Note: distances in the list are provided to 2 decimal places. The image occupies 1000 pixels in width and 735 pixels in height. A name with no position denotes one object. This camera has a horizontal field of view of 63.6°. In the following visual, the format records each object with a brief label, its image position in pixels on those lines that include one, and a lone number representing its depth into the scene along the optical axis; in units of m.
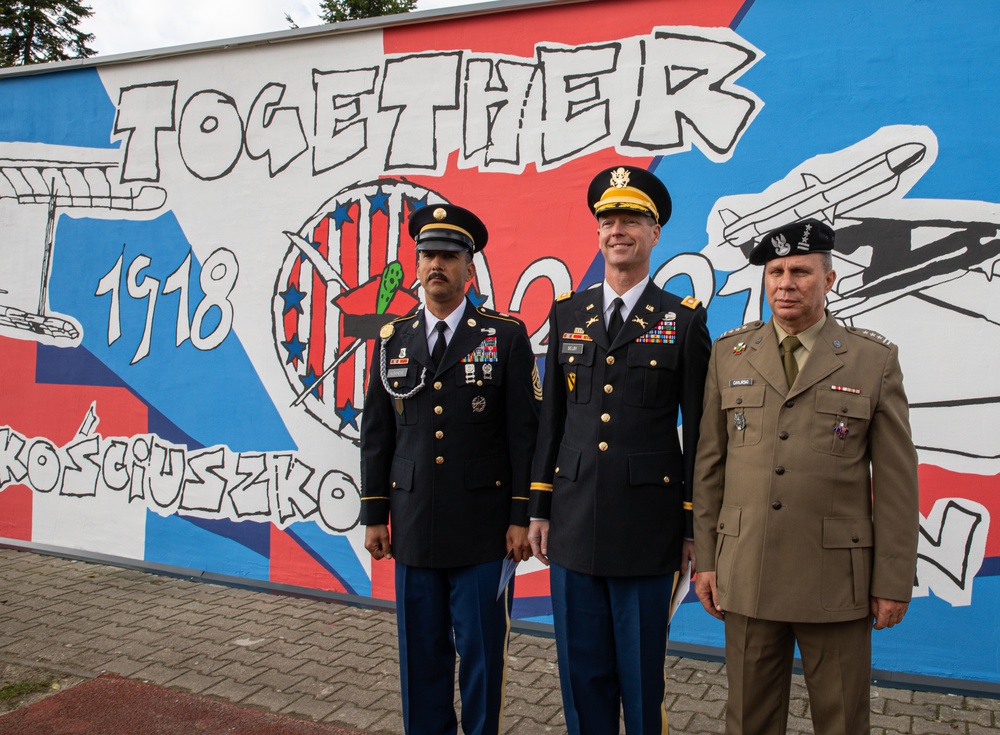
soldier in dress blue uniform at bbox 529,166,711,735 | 2.63
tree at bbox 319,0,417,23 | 20.28
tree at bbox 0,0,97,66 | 19.34
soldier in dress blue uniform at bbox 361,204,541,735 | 2.96
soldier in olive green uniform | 2.31
